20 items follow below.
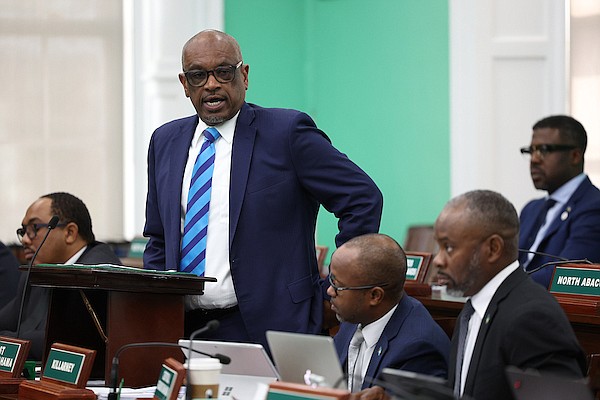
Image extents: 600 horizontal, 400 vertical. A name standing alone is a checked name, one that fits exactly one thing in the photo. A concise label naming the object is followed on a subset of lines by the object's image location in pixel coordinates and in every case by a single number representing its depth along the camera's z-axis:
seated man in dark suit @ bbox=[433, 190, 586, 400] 4.91
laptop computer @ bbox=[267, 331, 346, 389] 4.81
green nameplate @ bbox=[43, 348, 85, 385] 5.79
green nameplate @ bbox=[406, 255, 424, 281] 8.59
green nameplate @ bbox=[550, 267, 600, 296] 6.78
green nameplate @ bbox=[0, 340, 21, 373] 6.35
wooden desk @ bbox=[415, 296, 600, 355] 6.66
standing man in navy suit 6.53
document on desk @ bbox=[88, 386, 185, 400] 5.67
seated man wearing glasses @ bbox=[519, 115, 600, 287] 9.15
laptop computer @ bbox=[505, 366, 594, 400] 4.12
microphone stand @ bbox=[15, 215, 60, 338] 7.68
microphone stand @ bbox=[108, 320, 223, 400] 5.30
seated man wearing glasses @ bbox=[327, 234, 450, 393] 5.89
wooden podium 6.04
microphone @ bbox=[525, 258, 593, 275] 7.19
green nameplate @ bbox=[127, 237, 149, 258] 12.41
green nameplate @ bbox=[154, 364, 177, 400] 5.13
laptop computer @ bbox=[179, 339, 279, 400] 5.33
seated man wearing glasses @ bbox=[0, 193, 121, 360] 8.64
